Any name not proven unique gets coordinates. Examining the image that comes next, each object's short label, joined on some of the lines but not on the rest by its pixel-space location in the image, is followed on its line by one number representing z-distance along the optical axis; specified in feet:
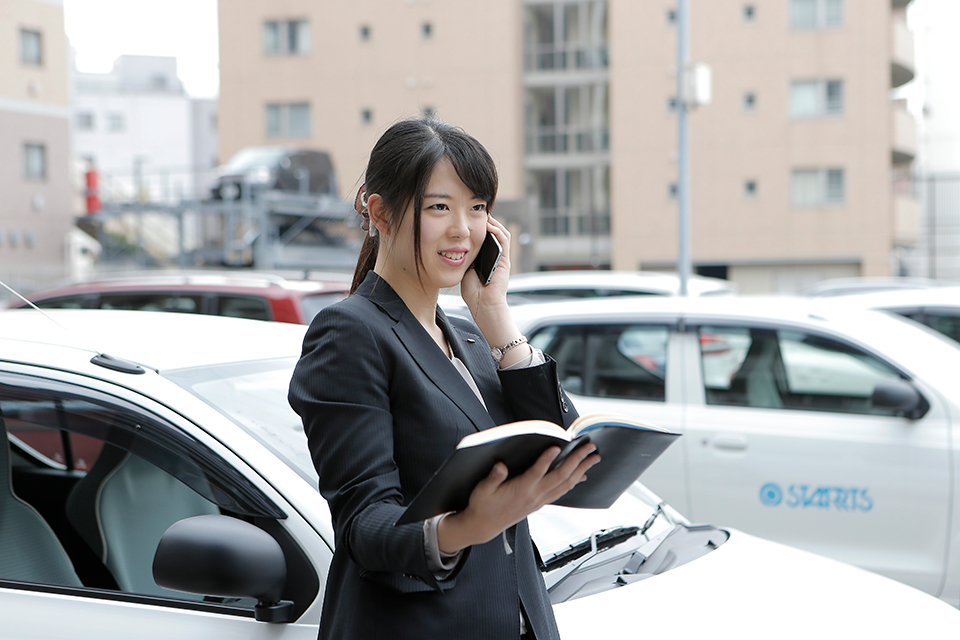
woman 4.71
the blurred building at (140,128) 181.16
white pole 36.29
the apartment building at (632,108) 91.09
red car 20.79
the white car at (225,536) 6.67
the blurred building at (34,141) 84.02
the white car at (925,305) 23.75
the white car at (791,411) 14.37
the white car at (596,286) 31.94
